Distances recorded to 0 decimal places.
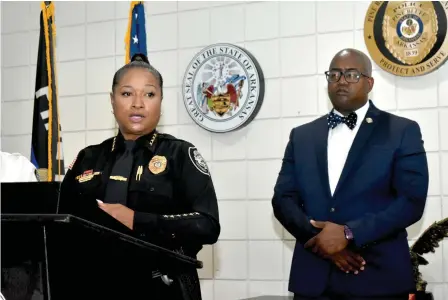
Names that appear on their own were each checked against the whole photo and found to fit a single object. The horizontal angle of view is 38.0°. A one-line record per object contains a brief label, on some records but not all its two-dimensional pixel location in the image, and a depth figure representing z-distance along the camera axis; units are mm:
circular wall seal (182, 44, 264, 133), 3725
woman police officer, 1656
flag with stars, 3619
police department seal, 3326
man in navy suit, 2479
